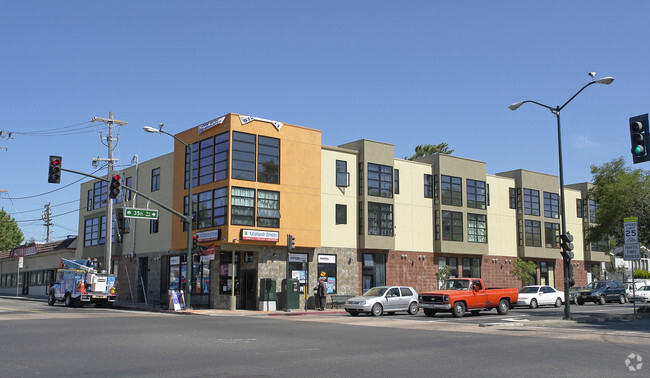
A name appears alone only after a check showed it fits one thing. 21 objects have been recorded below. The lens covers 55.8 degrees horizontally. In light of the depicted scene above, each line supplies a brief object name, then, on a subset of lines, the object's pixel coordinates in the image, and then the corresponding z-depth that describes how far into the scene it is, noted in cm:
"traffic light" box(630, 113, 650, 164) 1666
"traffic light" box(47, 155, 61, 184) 2519
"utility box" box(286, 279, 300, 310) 3416
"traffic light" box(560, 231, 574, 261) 2448
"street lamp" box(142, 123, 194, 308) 3238
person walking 3481
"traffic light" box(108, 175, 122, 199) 2750
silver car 2870
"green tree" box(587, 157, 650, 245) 3338
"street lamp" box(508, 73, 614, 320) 2337
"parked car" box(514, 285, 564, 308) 3719
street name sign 3134
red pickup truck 2692
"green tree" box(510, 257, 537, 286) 4662
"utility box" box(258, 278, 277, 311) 3440
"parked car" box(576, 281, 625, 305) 4106
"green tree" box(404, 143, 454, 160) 6931
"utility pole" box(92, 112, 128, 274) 3988
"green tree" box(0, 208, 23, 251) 7406
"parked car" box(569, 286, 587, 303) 4209
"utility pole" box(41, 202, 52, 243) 9200
